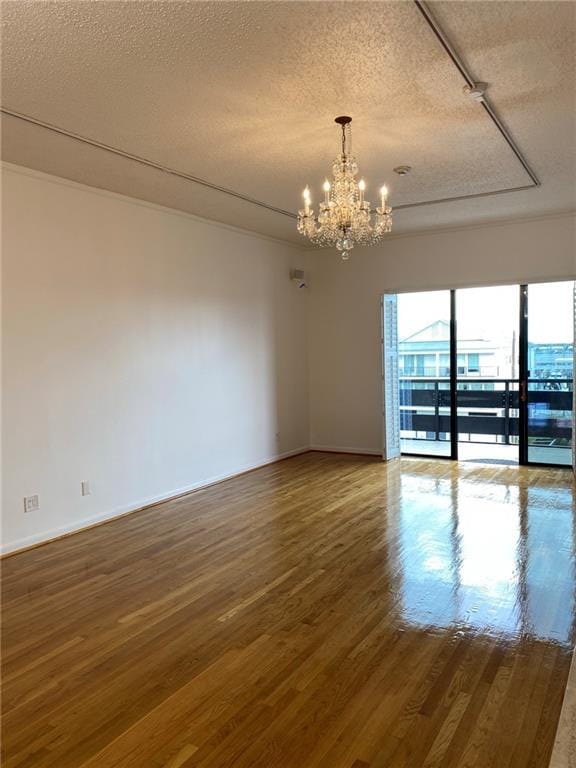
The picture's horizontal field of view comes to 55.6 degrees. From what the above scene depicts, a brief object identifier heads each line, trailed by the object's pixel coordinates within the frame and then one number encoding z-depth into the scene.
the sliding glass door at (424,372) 7.47
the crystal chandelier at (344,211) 3.66
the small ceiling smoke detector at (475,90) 3.08
